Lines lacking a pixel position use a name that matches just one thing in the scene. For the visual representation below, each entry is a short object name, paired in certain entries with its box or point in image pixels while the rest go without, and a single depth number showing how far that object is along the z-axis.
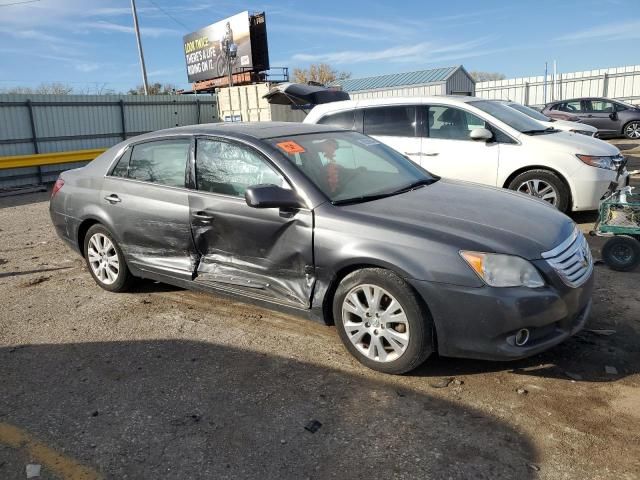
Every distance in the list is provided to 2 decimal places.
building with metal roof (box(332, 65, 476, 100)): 34.00
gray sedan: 3.01
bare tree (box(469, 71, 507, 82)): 73.61
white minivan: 6.64
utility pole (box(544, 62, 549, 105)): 29.00
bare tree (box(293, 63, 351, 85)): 63.28
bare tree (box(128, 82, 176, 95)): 44.38
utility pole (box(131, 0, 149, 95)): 28.67
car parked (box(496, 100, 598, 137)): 10.78
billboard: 35.38
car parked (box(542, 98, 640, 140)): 18.47
